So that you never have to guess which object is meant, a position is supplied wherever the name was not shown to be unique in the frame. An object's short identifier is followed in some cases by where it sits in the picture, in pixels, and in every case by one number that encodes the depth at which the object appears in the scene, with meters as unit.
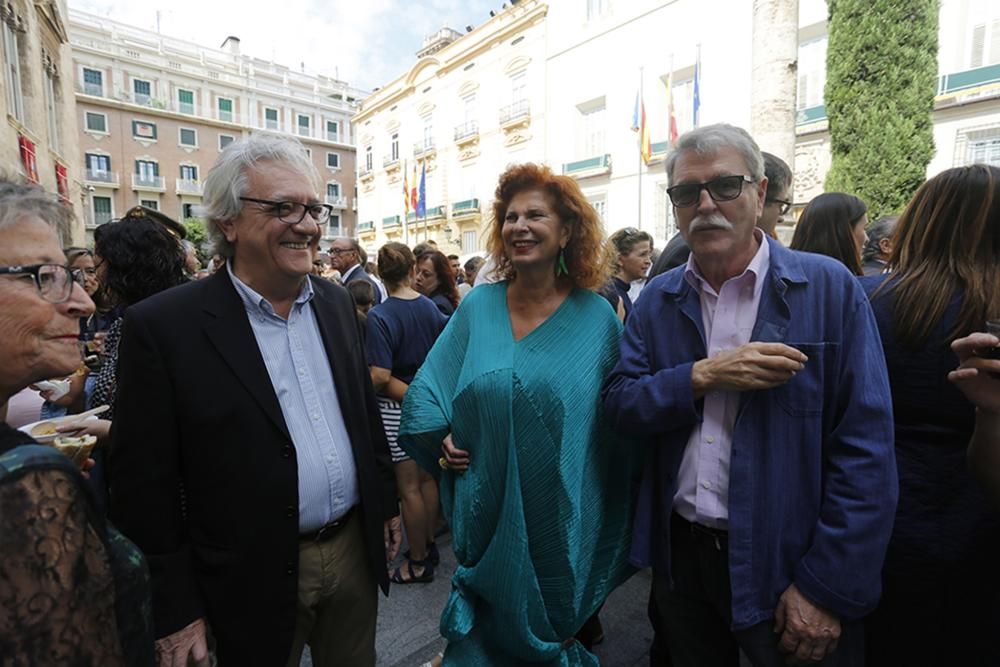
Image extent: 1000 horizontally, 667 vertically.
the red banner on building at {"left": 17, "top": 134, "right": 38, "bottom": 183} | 10.46
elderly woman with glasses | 0.73
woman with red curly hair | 1.87
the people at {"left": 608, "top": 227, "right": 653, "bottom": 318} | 4.28
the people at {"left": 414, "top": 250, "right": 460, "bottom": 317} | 4.79
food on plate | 1.66
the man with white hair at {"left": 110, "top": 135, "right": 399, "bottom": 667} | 1.50
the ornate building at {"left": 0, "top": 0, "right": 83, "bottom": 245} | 10.24
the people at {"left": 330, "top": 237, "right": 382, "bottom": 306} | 6.39
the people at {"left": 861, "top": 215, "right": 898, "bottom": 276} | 3.27
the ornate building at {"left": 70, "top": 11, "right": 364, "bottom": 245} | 36.12
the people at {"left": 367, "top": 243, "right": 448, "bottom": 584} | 3.39
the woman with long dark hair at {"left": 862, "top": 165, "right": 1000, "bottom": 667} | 1.56
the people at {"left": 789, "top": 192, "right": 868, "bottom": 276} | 2.59
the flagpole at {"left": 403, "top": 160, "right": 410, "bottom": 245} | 26.50
